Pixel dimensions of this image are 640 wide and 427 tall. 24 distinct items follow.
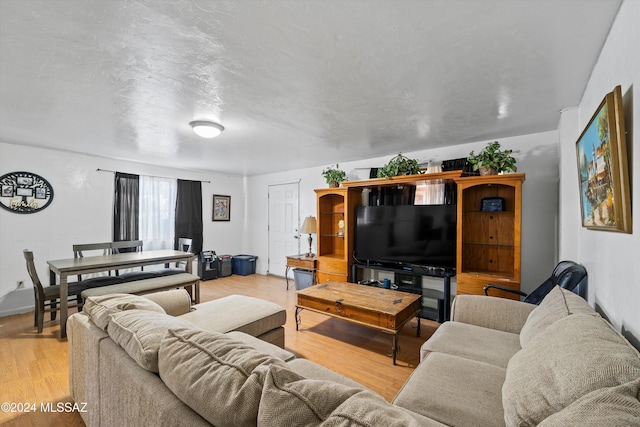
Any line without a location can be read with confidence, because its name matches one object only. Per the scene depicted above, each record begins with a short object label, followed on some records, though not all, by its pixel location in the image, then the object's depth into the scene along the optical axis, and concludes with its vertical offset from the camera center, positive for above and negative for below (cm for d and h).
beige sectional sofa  72 -53
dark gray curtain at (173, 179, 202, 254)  566 +9
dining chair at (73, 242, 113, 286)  349 -45
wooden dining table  304 -55
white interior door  582 -15
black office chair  212 -49
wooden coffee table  259 -85
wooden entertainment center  315 -9
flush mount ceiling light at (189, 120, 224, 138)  284 +90
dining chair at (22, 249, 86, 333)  307 -86
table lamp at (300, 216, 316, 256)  494 -14
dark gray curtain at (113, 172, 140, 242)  473 +18
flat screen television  366 -24
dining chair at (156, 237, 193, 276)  415 -54
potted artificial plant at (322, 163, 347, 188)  457 +68
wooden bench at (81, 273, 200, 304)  312 -81
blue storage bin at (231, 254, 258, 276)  624 -104
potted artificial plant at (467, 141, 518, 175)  318 +66
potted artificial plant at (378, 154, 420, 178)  382 +70
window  517 +10
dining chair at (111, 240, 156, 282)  379 -56
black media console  352 -89
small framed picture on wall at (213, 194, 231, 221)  629 +22
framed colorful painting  123 +25
